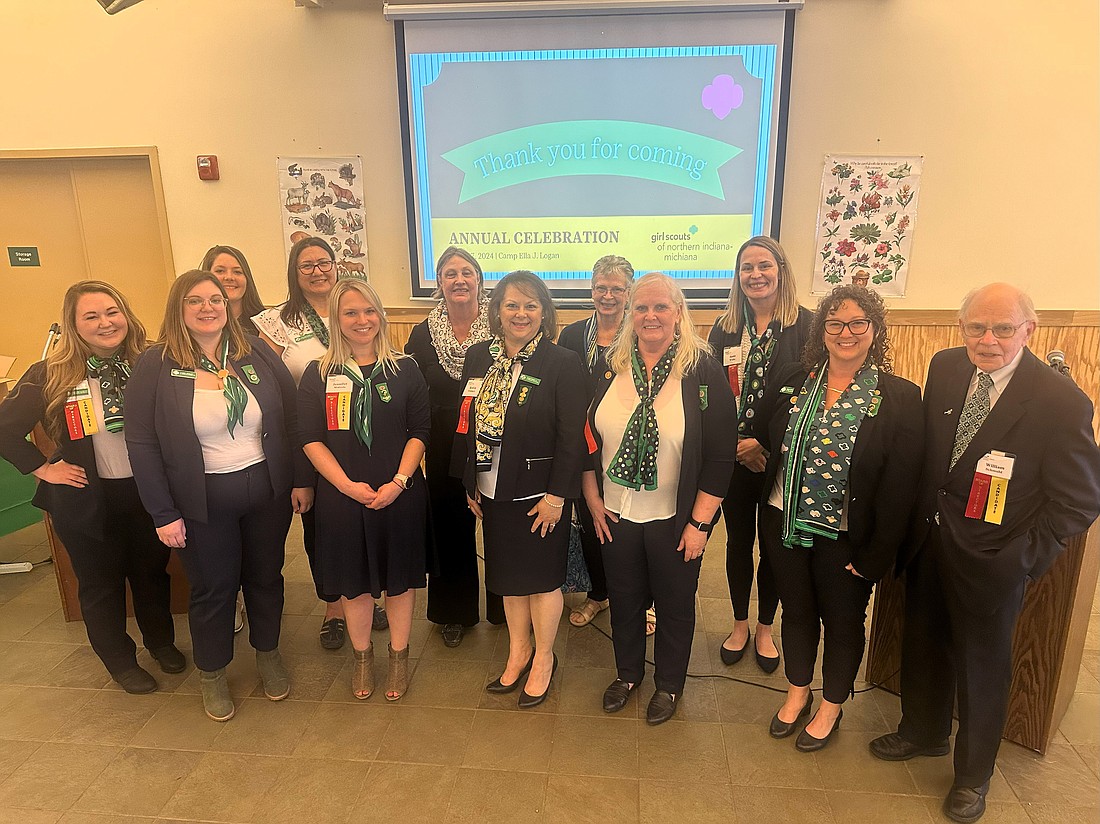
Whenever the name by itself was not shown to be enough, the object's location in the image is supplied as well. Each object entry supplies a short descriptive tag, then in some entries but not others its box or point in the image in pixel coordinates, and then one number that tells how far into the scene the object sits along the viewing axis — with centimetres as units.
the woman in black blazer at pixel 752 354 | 228
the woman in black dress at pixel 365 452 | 212
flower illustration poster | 392
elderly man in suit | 159
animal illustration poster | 411
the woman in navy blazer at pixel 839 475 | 178
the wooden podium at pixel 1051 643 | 191
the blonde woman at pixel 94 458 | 214
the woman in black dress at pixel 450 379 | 242
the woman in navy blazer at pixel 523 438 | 207
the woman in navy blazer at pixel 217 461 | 201
